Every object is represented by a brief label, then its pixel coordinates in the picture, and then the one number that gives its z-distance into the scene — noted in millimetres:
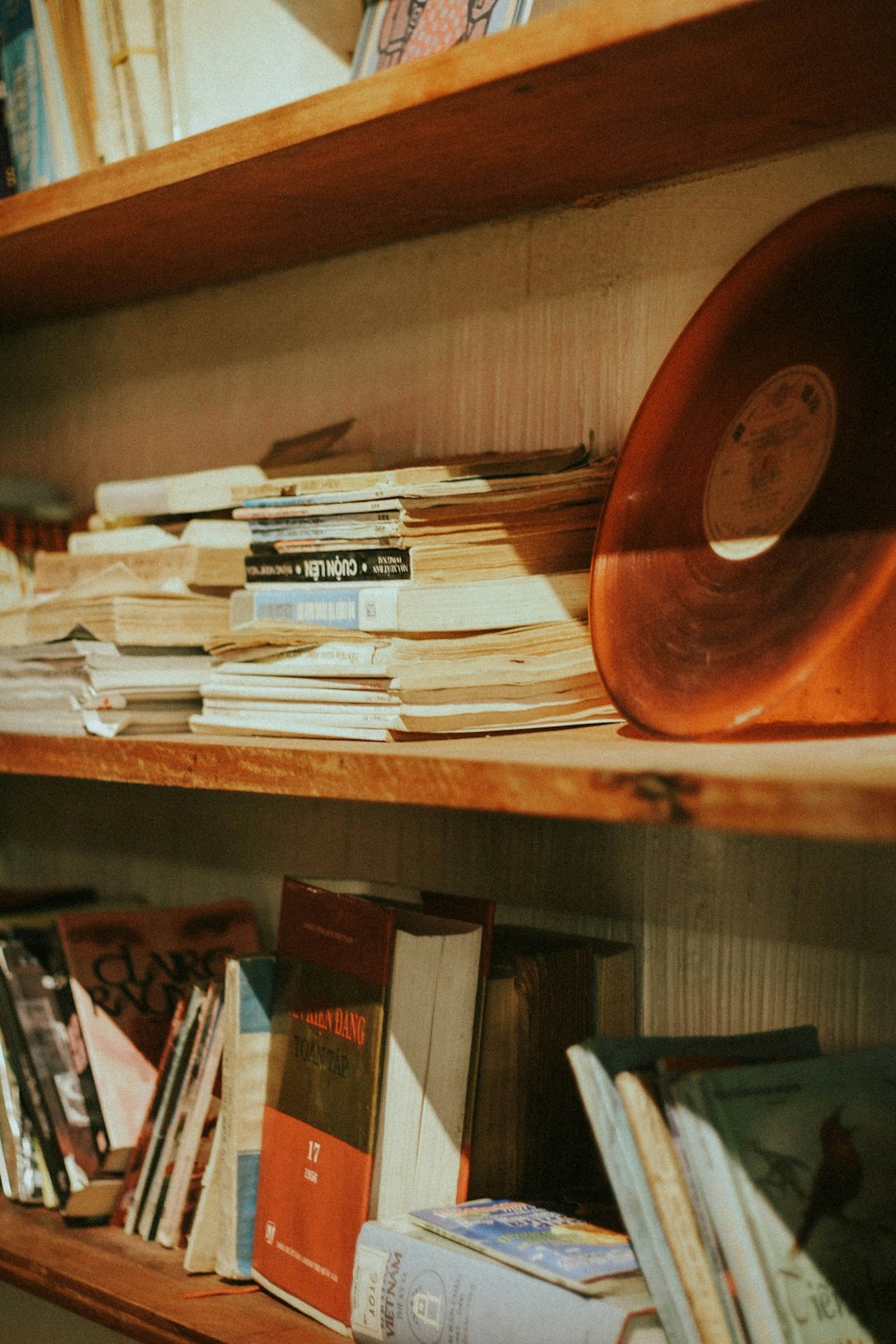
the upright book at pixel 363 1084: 1050
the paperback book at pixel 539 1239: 891
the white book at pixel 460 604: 1060
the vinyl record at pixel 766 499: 893
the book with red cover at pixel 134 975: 1396
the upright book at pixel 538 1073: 1060
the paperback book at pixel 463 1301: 850
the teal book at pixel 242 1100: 1172
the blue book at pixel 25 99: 1434
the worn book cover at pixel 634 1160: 803
